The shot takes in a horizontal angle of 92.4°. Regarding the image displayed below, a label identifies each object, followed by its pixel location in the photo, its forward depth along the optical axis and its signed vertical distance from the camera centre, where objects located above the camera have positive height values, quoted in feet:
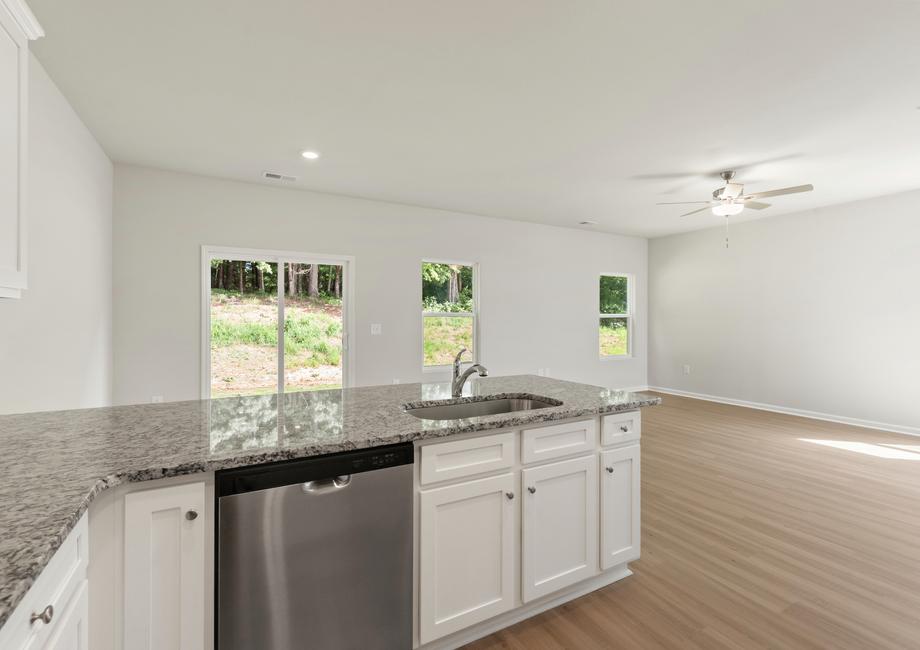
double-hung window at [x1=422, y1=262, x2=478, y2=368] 18.29 +0.68
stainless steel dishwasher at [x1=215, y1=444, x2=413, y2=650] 4.15 -2.29
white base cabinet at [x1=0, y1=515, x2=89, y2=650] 2.38 -1.71
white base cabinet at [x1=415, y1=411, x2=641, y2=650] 5.24 -2.58
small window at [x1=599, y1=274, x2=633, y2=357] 23.90 +0.66
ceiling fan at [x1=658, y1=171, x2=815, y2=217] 13.38 +3.93
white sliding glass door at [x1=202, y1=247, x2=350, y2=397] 14.51 +0.21
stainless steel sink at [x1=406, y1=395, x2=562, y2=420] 6.81 -1.29
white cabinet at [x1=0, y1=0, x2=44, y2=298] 3.84 +1.75
